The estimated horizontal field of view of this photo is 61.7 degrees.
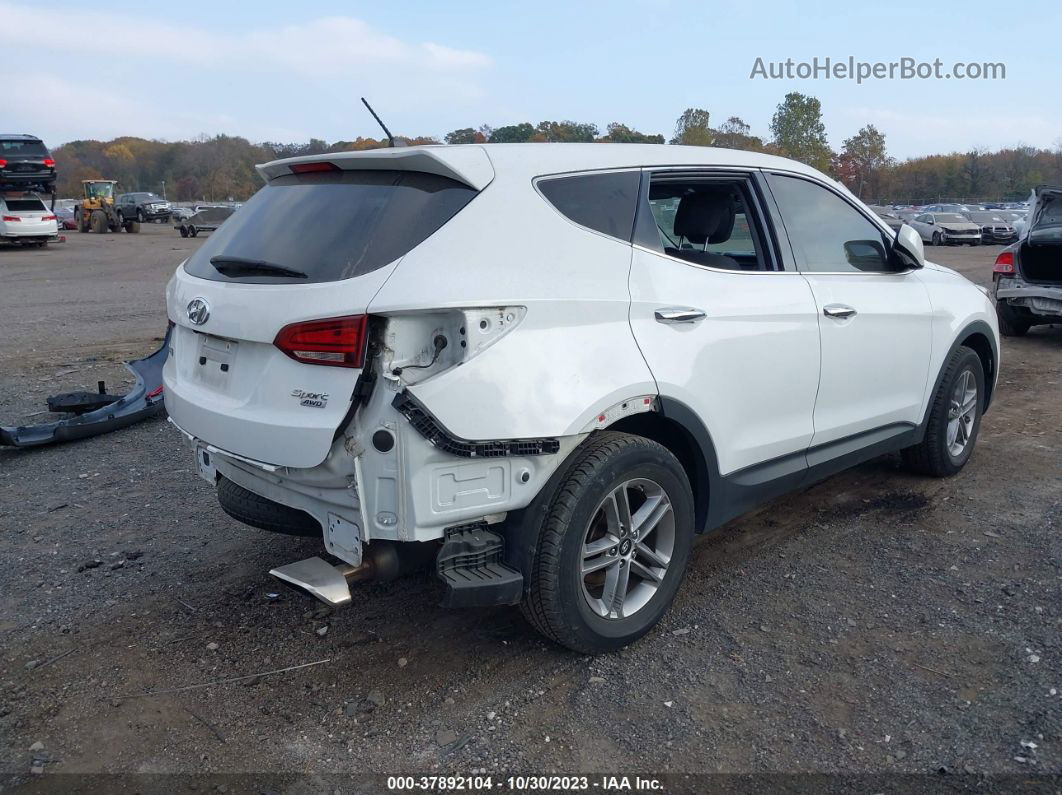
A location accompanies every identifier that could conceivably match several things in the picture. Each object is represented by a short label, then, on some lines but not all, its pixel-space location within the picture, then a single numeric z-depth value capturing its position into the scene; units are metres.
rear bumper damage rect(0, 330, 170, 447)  6.09
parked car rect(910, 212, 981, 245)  33.75
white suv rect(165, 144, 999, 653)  2.87
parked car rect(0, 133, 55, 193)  26.95
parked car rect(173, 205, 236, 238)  35.88
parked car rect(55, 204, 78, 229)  43.76
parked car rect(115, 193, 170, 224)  40.72
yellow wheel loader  40.53
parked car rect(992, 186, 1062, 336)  10.34
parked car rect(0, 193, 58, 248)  27.81
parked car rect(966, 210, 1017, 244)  34.97
